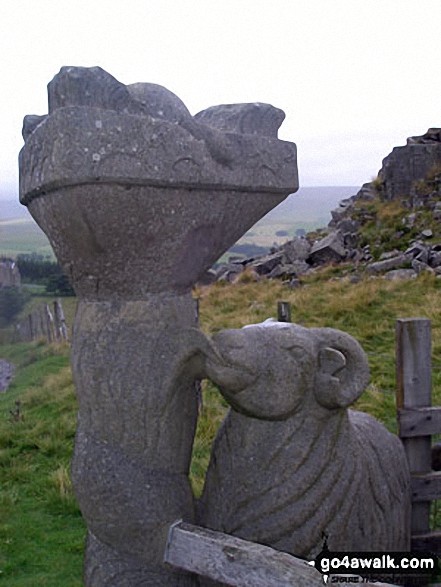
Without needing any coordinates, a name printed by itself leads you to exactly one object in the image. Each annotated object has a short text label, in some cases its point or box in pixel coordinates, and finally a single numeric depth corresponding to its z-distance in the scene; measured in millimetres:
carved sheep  2123
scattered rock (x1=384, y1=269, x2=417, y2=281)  10094
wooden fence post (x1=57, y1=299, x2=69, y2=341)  11328
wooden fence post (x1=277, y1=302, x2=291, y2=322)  5355
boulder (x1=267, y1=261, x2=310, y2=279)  12914
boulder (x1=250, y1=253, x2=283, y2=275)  14031
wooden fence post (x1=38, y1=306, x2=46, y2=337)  13422
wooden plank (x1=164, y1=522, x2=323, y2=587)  1865
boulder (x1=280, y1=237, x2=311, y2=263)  14086
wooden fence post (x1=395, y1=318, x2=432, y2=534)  3070
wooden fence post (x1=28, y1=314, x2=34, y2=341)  14881
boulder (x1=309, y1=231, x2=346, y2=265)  13516
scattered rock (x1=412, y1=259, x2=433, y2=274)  10211
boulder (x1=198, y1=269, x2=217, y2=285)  14484
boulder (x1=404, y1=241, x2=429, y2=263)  10909
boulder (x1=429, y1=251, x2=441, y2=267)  10607
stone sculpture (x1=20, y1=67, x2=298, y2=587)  1911
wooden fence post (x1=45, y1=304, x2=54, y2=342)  12258
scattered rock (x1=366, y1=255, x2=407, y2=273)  11109
